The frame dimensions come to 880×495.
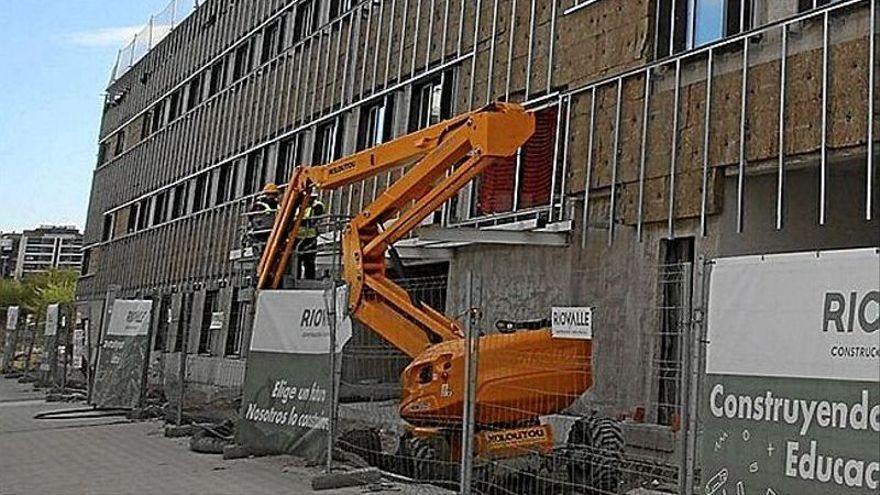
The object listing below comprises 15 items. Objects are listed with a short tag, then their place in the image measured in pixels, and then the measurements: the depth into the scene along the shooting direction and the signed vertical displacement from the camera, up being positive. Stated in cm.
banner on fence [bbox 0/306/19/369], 2881 +46
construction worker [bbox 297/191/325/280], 1391 +186
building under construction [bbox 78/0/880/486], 1064 +317
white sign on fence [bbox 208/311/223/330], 1785 +86
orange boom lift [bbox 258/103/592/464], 959 +85
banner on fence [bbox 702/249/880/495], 509 +22
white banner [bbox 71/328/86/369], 2069 +25
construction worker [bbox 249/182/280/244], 1477 +230
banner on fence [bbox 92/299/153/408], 1641 +9
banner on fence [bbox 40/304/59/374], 2383 +44
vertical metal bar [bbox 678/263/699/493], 639 +12
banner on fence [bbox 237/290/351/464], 1038 +1
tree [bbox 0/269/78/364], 5534 +390
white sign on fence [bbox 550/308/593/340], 851 +64
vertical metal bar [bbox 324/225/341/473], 997 +8
